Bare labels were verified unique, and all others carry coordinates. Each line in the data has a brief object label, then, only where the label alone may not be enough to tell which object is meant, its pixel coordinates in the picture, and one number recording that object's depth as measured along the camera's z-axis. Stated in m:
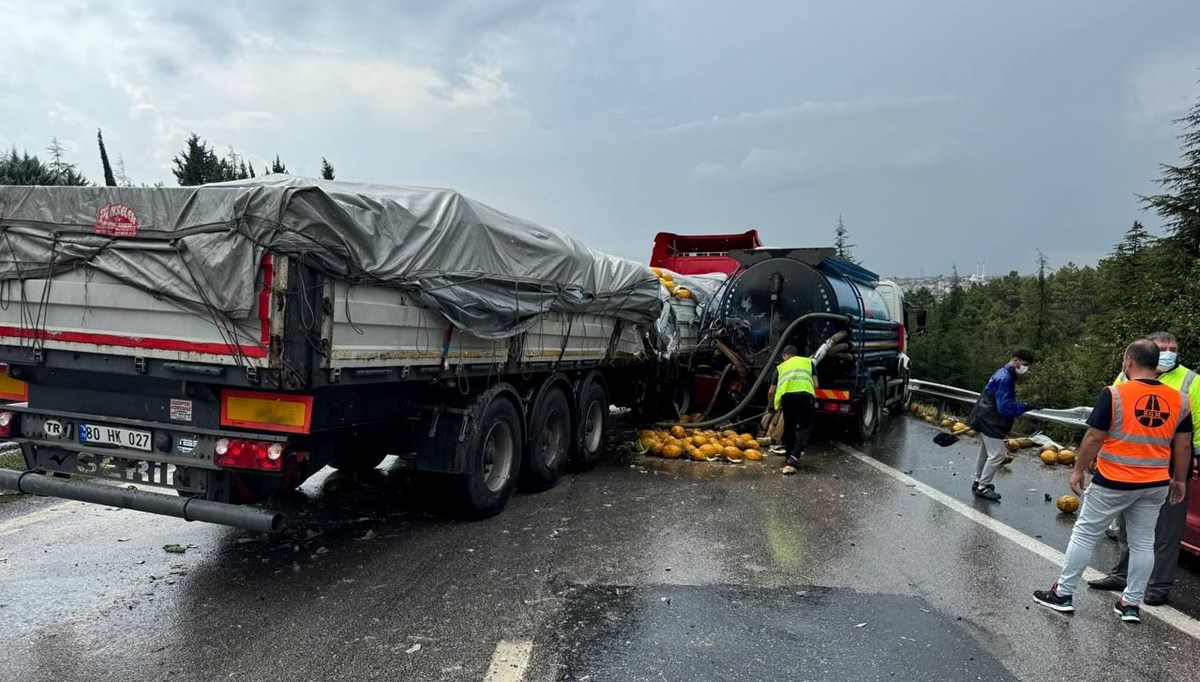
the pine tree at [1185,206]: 28.48
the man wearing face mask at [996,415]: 7.10
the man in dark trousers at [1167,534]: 4.58
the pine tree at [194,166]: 35.59
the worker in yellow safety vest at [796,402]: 8.65
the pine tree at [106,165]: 32.81
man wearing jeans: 4.26
